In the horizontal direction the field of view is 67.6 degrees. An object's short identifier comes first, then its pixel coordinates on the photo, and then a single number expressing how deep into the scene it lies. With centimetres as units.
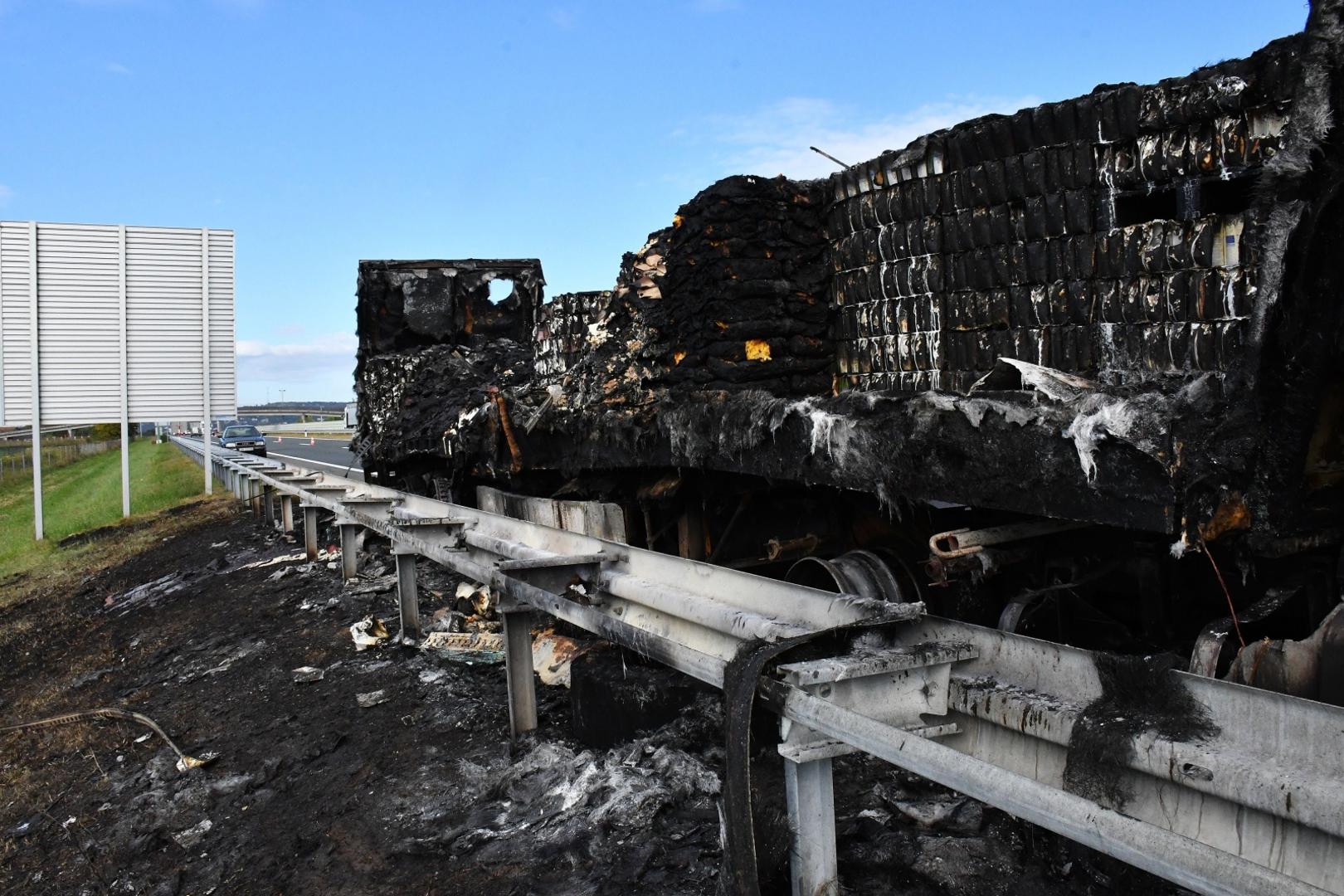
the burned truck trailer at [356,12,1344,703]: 267
